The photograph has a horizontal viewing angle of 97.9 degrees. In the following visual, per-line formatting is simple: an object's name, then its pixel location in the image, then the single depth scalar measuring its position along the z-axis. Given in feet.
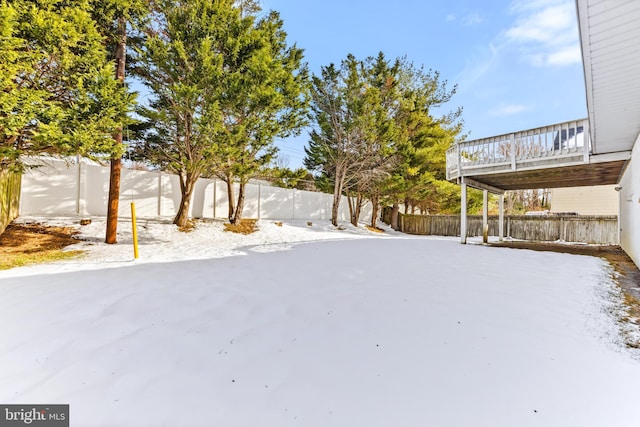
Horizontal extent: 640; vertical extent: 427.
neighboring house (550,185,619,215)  52.85
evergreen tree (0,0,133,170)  16.15
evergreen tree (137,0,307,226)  25.62
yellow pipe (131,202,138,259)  18.37
